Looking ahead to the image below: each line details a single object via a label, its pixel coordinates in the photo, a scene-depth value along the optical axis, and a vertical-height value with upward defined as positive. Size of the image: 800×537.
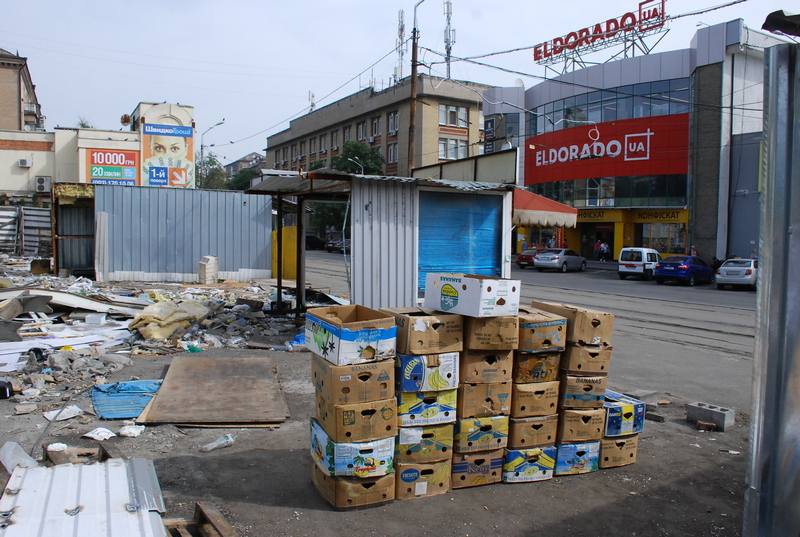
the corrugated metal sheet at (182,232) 19.16 +0.35
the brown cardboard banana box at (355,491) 4.29 -1.86
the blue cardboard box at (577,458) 5.06 -1.85
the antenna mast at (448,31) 34.66 +12.98
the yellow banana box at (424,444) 4.58 -1.59
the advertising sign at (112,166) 33.94 +4.43
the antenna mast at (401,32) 30.19 +11.31
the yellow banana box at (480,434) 4.77 -1.56
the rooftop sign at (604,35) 34.72 +13.60
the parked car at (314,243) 50.69 +0.10
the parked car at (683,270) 25.84 -0.92
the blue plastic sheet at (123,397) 6.23 -1.81
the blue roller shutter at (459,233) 10.19 +0.24
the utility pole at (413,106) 22.04 +5.45
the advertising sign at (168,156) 34.47 +5.15
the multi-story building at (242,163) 119.58 +17.74
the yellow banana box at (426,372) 4.60 -1.02
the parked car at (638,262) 28.08 -0.63
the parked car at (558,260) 32.19 -0.68
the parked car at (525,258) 34.66 -0.65
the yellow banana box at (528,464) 4.91 -1.86
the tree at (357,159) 49.66 +7.45
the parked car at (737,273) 23.83 -0.93
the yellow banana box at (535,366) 5.03 -1.04
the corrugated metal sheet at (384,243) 9.45 +0.04
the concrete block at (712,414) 6.29 -1.82
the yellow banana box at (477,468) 4.77 -1.85
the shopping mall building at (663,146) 31.52 +6.23
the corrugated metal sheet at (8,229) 25.92 +0.47
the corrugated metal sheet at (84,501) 3.14 -1.55
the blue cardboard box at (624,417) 5.21 -1.53
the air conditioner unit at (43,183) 33.94 +3.33
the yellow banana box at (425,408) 4.59 -1.30
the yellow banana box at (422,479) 4.55 -1.87
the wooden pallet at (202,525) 3.69 -1.85
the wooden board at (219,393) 6.17 -1.81
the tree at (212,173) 60.81 +7.62
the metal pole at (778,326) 2.57 -0.34
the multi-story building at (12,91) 48.16 +12.44
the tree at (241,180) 65.76 +7.35
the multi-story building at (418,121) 50.53 +11.65
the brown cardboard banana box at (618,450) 5.21 -1.83
